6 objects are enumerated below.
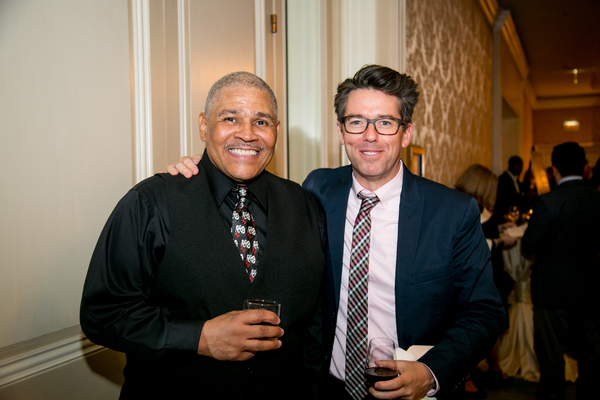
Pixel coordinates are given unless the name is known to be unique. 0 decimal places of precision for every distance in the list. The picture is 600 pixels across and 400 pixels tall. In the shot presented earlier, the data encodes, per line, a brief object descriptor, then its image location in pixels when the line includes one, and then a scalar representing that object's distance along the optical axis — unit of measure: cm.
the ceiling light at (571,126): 1278
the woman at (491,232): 335
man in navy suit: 143
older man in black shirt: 115
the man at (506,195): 510
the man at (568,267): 302
